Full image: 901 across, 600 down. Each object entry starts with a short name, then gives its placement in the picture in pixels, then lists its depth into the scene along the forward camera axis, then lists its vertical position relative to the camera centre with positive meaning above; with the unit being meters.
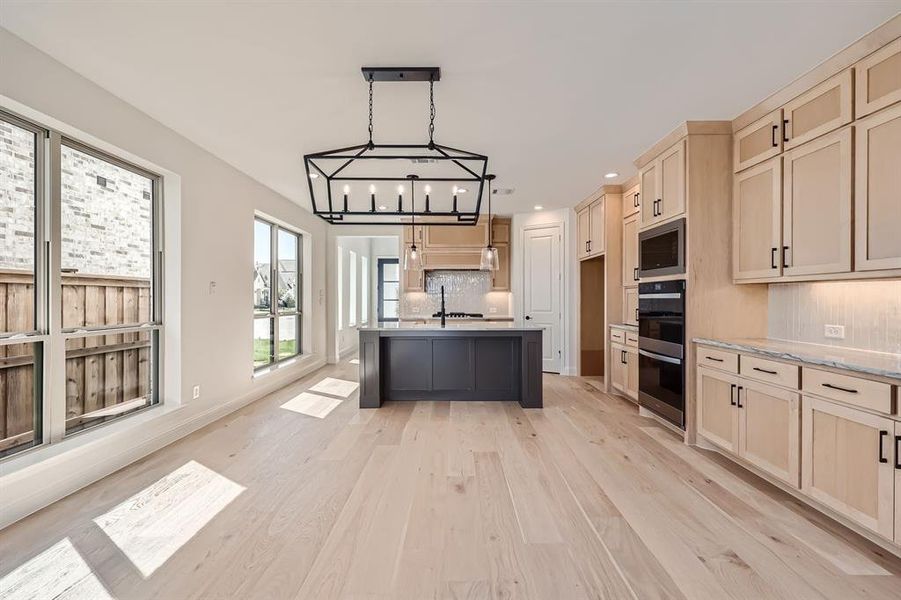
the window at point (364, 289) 9.54 +0.23
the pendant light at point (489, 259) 3.83 +0.39
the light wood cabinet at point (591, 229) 5.22 +0.98
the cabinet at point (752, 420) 2.35 -0.83
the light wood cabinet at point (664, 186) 3.35 +1.03
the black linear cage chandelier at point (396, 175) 2.44 +1.42
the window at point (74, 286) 2.32 +0.08
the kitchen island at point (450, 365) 4.53 -0.78
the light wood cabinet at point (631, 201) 4.65 +1.20
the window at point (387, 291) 10.34 +0.19
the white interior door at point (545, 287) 6.21 +0.19
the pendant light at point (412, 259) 3.87 +0.39
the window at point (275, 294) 5.14 +0.06
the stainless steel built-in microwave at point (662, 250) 3.34 +0.45
